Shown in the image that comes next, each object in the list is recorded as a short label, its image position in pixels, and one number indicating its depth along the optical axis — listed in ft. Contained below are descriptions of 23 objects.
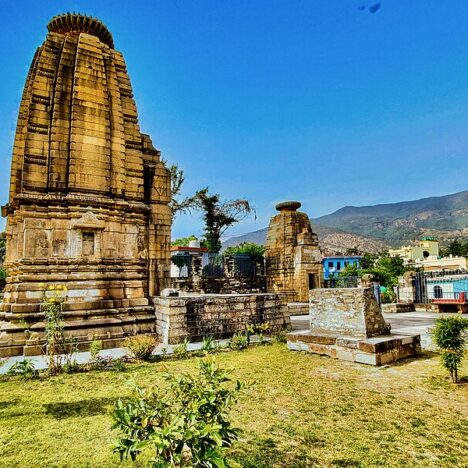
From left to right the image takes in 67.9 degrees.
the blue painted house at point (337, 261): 189.26
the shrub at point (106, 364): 21.57
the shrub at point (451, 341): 18.20
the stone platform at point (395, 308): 58.39
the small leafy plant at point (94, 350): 22.16
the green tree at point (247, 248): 123.85
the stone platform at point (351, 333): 22.67
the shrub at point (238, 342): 27.68
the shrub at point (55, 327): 21.14
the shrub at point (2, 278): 74.70
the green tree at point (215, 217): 102.17
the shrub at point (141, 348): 23.50
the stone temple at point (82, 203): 28.63
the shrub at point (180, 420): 6.97
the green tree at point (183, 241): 125.60
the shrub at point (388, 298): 69.82
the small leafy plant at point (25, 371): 20.14
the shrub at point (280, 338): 30.62
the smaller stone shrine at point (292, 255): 63.21
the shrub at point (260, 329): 30.50
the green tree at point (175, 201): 99.66
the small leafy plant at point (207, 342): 19.66
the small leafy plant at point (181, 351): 24.77
